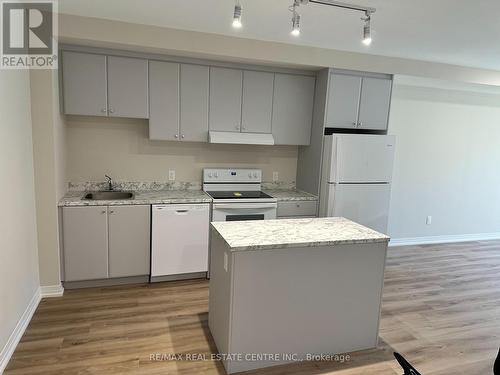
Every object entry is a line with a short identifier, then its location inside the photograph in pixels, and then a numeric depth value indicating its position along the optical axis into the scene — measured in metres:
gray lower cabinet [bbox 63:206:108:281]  3.19
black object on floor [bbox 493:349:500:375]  1.51
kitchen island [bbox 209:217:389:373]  2.19
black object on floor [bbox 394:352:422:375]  1.44
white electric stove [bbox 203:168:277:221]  3.65
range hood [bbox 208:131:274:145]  3.75
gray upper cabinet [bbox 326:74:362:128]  3.88
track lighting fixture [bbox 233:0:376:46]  2.07
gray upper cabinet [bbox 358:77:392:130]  4.02
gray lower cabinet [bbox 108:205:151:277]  3.32
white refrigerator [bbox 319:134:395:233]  3.83
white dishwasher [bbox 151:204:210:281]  3.45
